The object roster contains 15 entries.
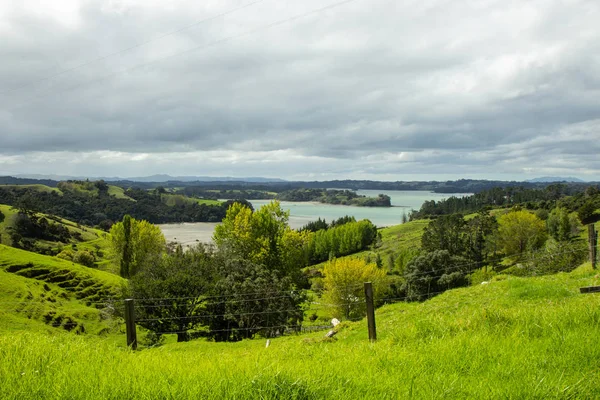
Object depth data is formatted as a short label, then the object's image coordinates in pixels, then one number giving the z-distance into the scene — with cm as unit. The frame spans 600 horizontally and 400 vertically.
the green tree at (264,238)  4556
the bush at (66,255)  7816
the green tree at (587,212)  9494
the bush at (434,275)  4886
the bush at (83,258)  8472
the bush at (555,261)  4006
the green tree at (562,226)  7812
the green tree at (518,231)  8138
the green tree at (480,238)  8200
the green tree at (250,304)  3125
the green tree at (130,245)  6425
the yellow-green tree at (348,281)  4709
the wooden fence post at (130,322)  795
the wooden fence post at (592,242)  1621
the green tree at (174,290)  3155
